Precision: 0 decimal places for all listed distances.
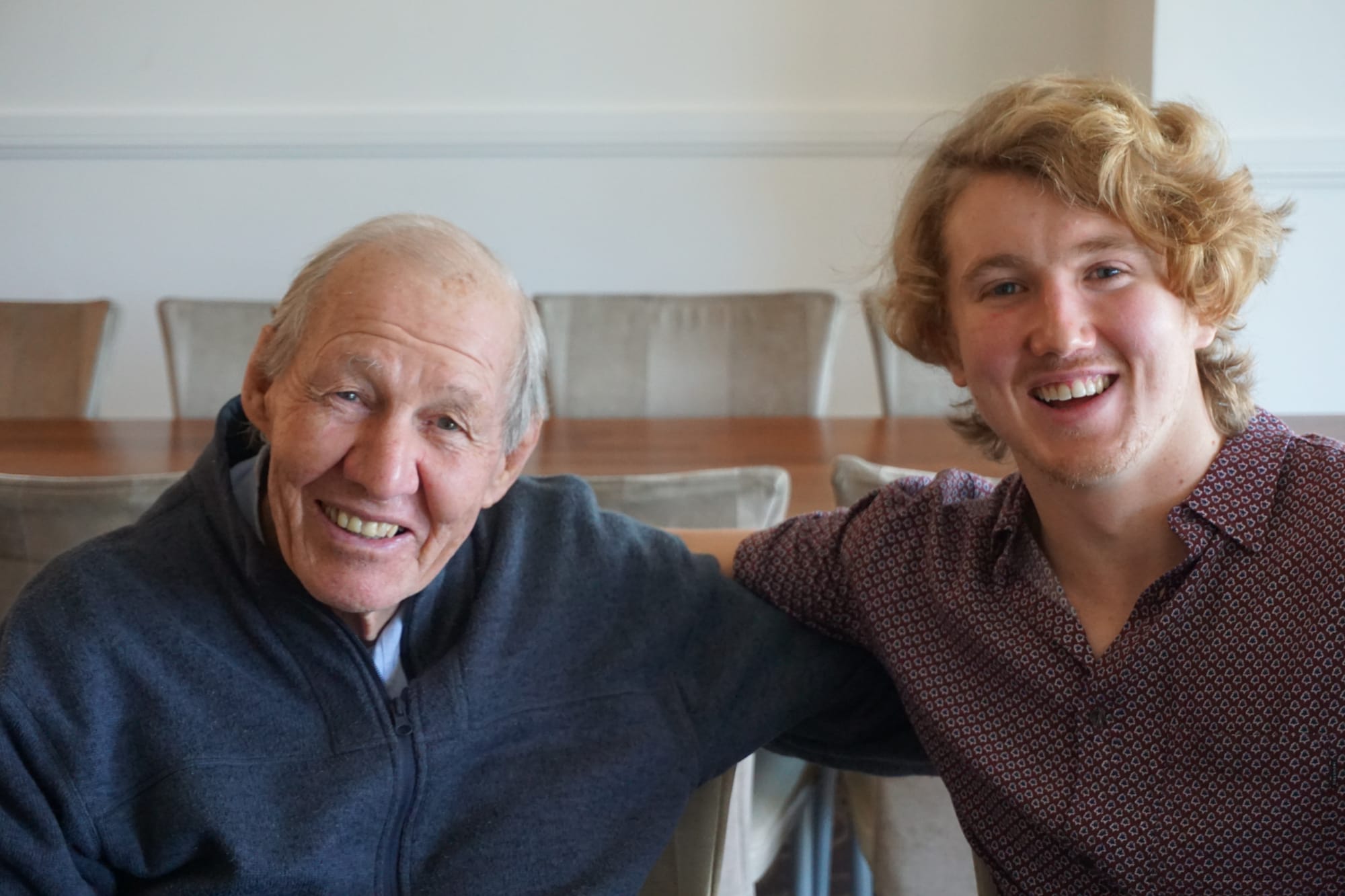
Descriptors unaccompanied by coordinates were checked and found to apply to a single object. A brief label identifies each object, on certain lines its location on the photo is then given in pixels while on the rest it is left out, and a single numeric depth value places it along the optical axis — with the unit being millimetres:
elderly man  1097
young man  1061
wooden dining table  2076
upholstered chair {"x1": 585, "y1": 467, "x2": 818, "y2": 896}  1295
